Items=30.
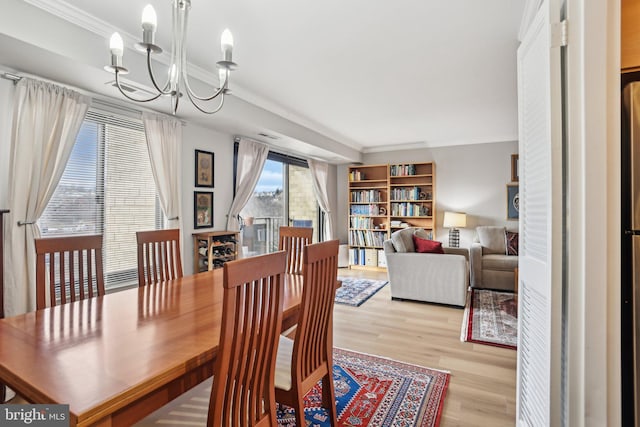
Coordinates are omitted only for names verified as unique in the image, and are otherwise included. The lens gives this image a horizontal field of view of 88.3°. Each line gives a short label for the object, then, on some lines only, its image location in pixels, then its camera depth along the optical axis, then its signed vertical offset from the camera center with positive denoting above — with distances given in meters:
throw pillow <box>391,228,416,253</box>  4.37 -0.36
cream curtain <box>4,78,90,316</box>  2.28 +0.33
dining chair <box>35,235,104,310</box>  1.76 -0.25
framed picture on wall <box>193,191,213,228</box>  3.81 +0.07
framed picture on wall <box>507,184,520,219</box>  5.66 +0.24
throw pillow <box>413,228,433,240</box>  5.11 -0.29
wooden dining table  0.91 -0.47
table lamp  5.74 -0.14
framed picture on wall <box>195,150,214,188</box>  3.82 +0.55
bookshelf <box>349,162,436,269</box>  6.36 +0.20
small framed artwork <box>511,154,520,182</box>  5.68 +0.82
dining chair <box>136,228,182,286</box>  2.22 -0.27
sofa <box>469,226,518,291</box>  4.77 -0.65
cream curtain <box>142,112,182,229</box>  3.27 +0.58
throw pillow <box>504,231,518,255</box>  5.15 -0.45
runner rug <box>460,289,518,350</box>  3.09 -1.15
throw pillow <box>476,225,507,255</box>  5.30 -0.41
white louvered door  1.11 -0.03
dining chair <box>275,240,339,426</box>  1.49 -0.64
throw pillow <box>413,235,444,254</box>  4.41 -0.43
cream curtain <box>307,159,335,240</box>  6.32 +0.52
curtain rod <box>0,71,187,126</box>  2.73 +1.02
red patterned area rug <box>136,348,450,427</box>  1.94 -1.20
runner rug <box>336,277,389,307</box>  4.36 -1.11
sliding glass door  4.95 +0.20
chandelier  1.46 +0.83
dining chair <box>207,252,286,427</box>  1.03 -0.44
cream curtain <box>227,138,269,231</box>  4.32 +0.57
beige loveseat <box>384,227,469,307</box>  4.00 -0.74
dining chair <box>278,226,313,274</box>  2.65 -0.24
